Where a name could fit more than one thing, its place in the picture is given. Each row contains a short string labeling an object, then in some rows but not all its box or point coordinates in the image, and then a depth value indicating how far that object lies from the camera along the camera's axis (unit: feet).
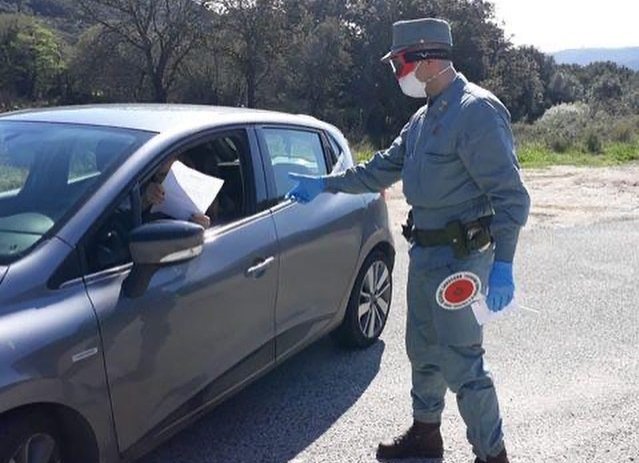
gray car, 8.52
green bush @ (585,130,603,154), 66.74
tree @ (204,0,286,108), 139.13
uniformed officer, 10.02
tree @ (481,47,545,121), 161.17
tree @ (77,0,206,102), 135.95
